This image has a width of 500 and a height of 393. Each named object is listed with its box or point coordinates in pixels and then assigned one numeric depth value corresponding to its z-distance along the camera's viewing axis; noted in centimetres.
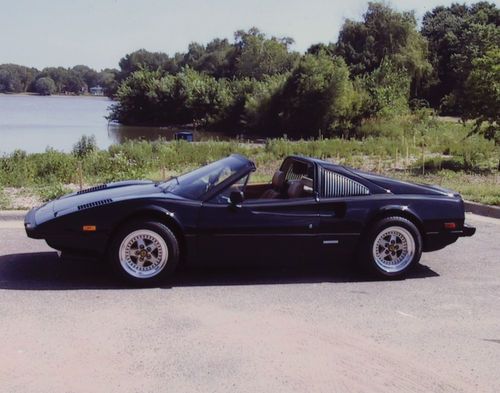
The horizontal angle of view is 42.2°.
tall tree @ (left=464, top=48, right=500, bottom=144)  1519
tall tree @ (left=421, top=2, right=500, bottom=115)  6178
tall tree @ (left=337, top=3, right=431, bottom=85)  6134
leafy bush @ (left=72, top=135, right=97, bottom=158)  1989
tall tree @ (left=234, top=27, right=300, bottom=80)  8976
